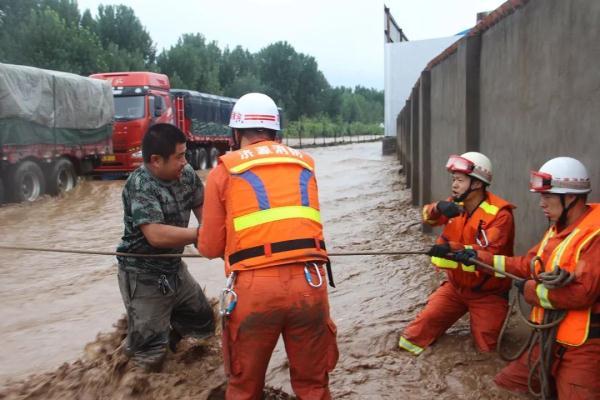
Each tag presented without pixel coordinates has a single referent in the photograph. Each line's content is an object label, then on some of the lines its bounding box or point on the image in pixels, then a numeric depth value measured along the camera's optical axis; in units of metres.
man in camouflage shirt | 3.53
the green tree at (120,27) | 47.31
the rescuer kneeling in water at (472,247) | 4.06
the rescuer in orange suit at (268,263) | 2.82
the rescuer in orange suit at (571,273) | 2.90
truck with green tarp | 13.16
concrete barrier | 3.50
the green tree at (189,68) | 49.47
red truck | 18.34
